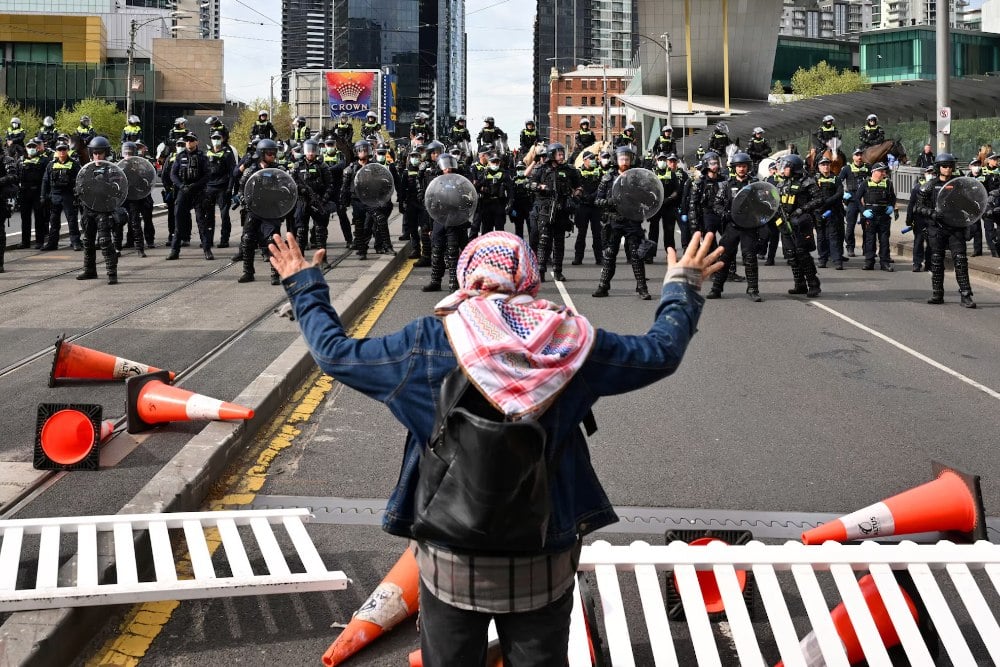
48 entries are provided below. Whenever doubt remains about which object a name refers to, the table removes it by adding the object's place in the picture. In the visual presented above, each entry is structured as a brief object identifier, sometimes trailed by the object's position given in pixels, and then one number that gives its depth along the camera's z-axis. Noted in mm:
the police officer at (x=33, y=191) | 20078
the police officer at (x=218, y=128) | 20531
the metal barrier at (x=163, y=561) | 4324
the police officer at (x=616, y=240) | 15383
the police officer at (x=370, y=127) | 31300
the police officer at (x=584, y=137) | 33125
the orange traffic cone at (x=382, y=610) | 4230
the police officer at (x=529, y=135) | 30844
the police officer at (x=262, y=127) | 27833
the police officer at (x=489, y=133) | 28625
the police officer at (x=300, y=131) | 28828
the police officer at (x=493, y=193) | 17891
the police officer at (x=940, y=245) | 14727
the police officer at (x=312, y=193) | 17953
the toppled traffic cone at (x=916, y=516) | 5168
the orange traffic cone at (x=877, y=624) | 4215
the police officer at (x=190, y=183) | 19422
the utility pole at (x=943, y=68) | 21323
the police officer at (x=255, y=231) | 16069
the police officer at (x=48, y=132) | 25219
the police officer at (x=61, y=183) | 19391
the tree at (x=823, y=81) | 100000
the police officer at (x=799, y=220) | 15609
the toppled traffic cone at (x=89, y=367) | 8914
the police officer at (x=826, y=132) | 29919
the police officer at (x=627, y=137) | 27247
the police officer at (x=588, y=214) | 20281
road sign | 21641
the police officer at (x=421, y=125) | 27891
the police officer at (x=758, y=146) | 27219
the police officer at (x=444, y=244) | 15977
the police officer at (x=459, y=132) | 30445
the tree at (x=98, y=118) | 76625
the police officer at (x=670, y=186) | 18891
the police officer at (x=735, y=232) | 15250
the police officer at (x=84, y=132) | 24938
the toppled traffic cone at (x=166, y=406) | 7348
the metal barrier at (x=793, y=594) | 4062
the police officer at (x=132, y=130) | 25875
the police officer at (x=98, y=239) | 15672
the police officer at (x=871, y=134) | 28922
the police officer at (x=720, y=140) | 29000
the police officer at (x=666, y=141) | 27406
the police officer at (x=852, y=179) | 20188
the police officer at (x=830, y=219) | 18694
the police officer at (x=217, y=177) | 19703
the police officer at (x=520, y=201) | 18906
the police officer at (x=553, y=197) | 16703
